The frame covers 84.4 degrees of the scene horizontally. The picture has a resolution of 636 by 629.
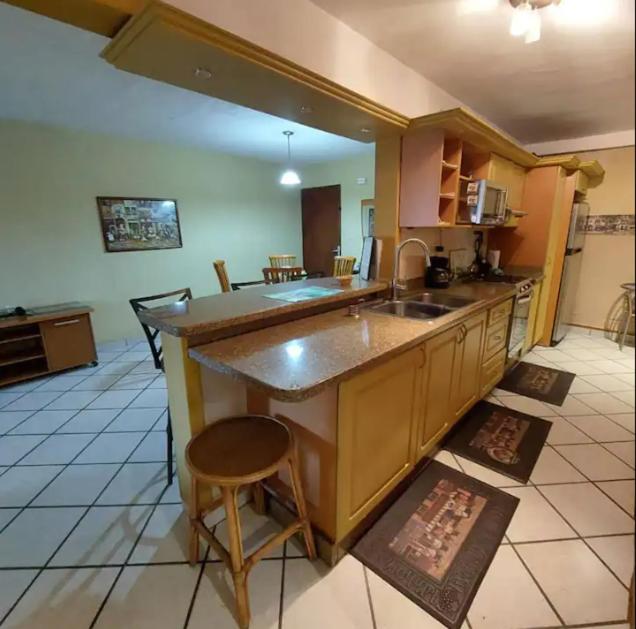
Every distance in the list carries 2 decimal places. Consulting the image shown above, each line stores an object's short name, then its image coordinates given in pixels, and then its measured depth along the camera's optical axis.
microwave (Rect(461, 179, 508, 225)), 2.49
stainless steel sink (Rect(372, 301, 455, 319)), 2.25
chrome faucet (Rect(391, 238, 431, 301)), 2.40
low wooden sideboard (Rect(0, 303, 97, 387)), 3.13
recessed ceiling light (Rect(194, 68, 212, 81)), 1.46
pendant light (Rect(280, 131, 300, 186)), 4.26
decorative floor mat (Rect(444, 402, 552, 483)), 2.05
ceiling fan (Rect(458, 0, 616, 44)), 1.57
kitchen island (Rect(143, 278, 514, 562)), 1.29
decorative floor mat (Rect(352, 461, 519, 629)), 1.36
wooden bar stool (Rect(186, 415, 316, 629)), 1.21
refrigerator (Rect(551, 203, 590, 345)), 3.04
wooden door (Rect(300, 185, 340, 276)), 5.64
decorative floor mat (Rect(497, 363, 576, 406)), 2.79
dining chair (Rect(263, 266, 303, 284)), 3.87
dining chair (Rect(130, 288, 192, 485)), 1.85
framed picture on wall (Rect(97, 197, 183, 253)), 3.91
